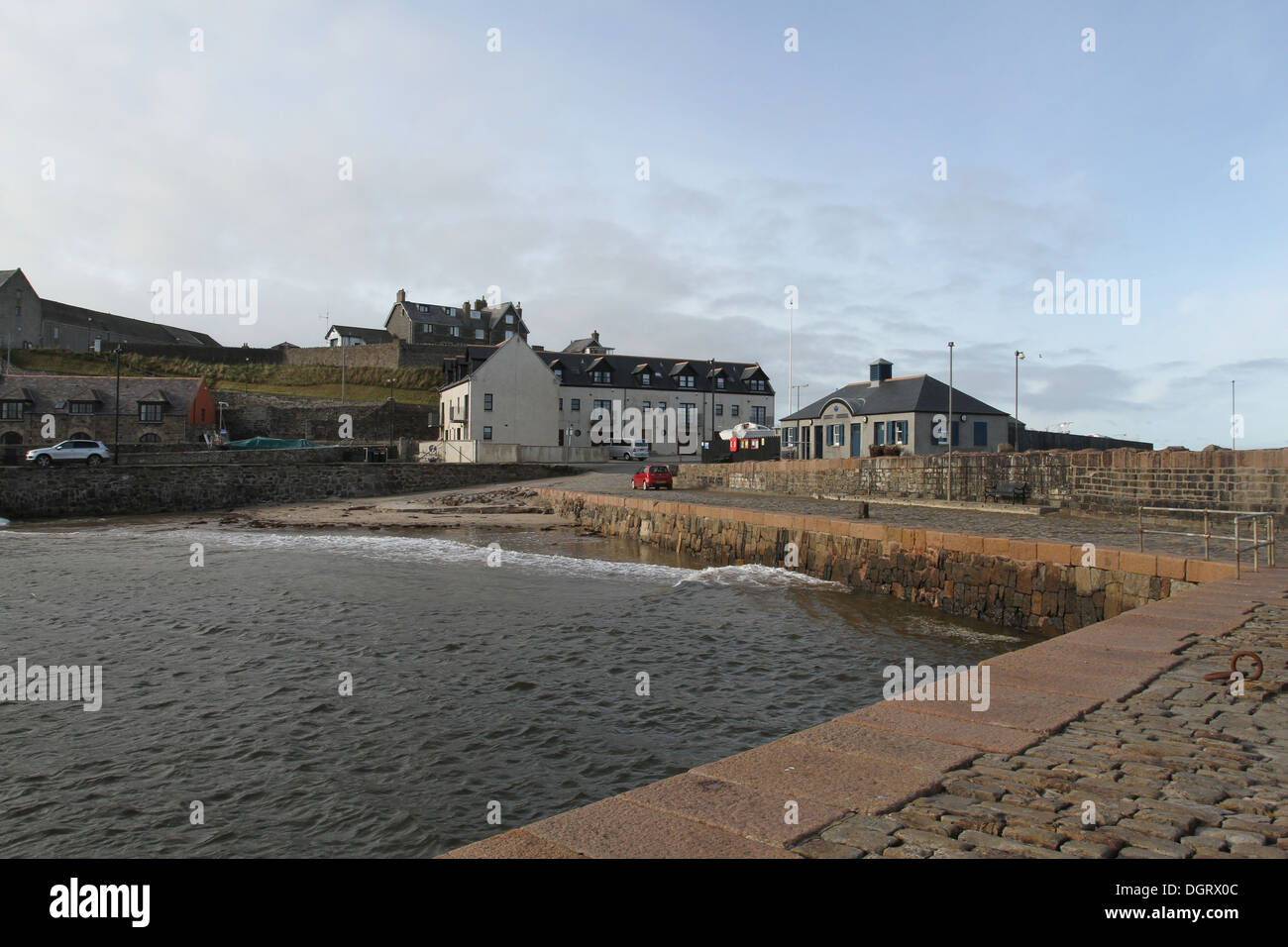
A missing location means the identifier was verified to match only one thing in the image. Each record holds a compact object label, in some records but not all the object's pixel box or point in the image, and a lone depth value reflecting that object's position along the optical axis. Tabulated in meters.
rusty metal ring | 5.11
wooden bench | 21.39
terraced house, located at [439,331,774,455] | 63.97
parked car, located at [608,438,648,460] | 57.97
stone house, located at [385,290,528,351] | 90.00
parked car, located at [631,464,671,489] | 36.03
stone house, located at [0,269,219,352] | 77.38
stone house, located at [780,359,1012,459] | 38.44
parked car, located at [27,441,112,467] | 40.66
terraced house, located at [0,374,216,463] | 52.81
